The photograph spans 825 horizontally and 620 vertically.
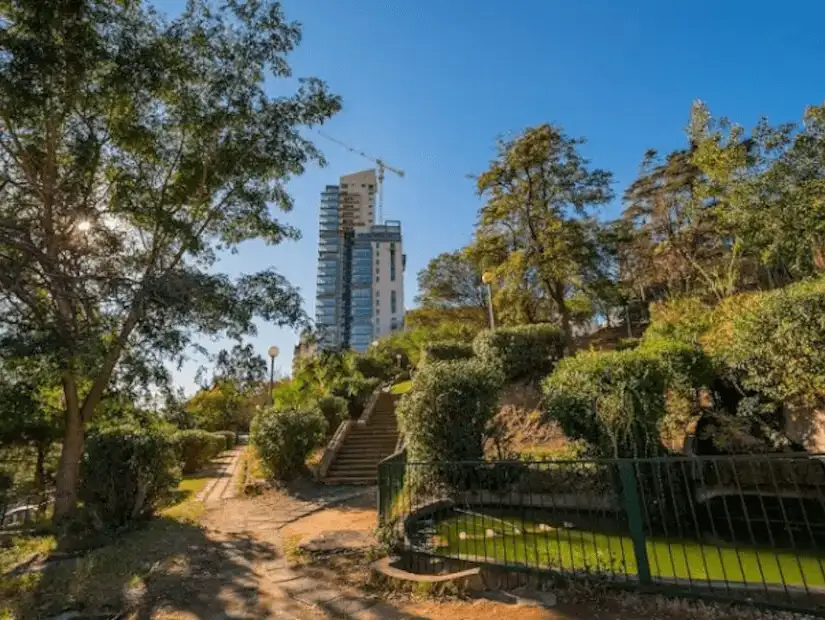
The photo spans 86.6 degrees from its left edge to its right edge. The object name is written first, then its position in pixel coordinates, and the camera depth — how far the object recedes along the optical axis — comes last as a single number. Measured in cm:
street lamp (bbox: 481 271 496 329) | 1753
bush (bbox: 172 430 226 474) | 1642
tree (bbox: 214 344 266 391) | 858
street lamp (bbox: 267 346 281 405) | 1812
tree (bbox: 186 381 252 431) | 2760
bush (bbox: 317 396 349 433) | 1822
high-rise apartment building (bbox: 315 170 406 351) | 10425
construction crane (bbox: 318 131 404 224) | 12244
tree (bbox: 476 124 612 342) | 1777
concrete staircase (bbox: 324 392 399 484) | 1304
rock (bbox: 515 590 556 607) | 424
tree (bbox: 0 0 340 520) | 726
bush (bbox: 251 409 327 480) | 1234
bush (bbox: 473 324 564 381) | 1366
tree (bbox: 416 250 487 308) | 3150
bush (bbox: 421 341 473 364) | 1748
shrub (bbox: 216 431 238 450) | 2444
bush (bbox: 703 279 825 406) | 671
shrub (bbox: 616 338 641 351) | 1984
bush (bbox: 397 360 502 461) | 836
